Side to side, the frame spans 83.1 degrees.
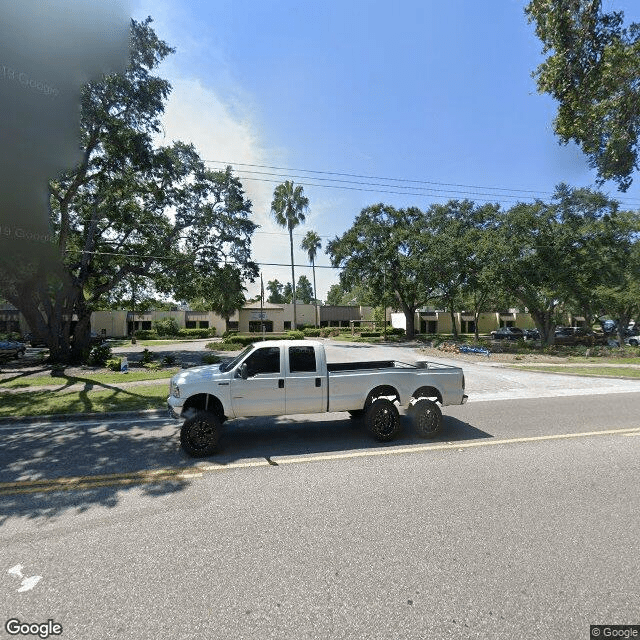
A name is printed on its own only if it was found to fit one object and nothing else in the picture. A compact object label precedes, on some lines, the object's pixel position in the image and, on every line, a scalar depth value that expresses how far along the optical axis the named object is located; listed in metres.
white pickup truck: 6.52
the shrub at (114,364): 18.47
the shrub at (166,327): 51.66
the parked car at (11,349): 23.20
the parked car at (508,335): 44.31
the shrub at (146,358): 20.17
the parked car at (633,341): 35.45
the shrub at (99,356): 20.88
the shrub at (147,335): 49.47
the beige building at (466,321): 63.12
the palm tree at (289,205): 42.50
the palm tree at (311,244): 54.69
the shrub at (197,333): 52.28
